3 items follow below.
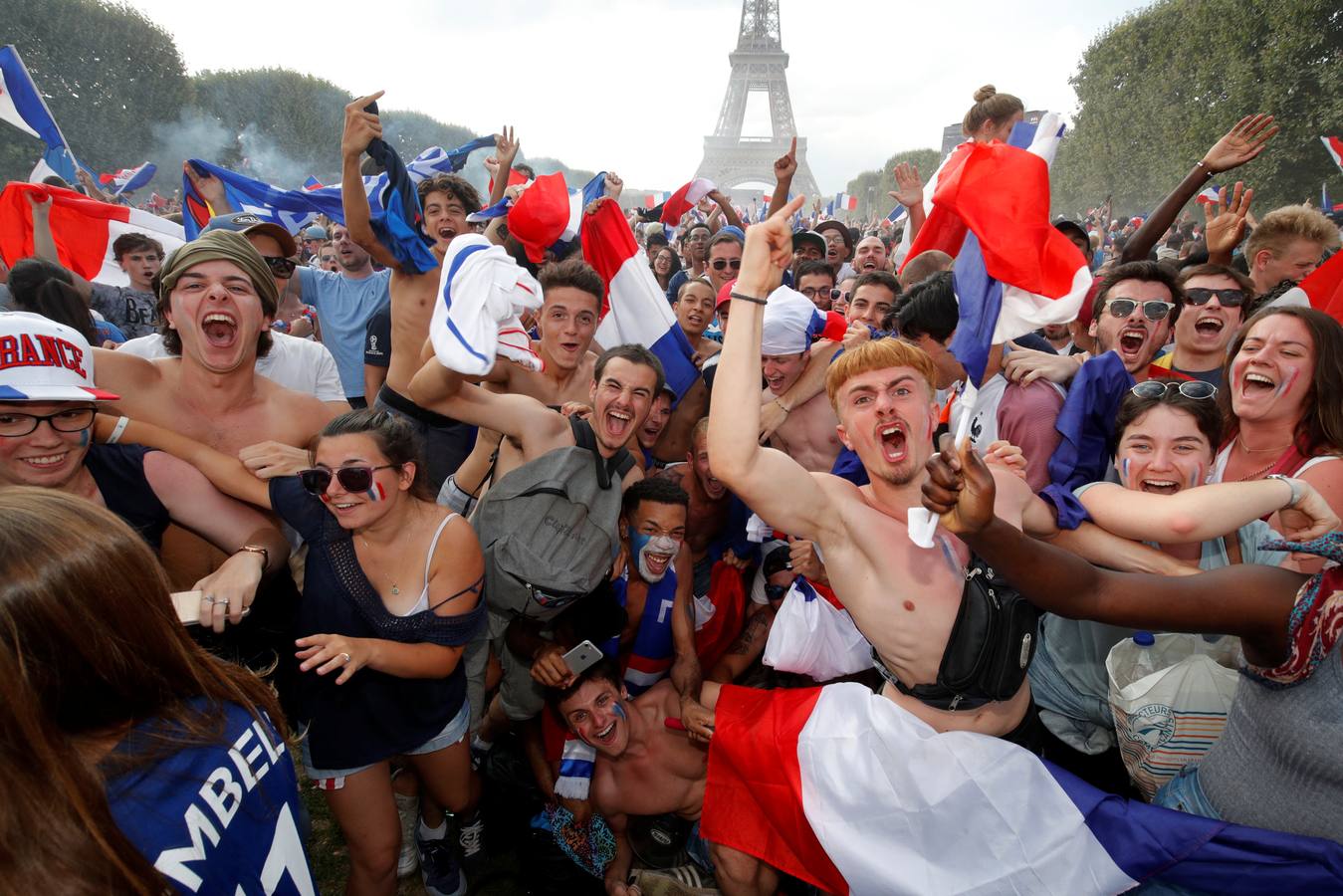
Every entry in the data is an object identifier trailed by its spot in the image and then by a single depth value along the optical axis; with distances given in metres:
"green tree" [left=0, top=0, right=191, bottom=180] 33.47
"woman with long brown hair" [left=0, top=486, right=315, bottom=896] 1.12
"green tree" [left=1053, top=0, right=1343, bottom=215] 22.20
